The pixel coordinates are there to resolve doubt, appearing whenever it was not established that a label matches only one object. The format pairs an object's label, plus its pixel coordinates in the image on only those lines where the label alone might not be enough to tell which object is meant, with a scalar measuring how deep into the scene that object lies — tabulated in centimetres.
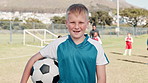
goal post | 2542
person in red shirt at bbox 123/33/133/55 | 1522
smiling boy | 252
